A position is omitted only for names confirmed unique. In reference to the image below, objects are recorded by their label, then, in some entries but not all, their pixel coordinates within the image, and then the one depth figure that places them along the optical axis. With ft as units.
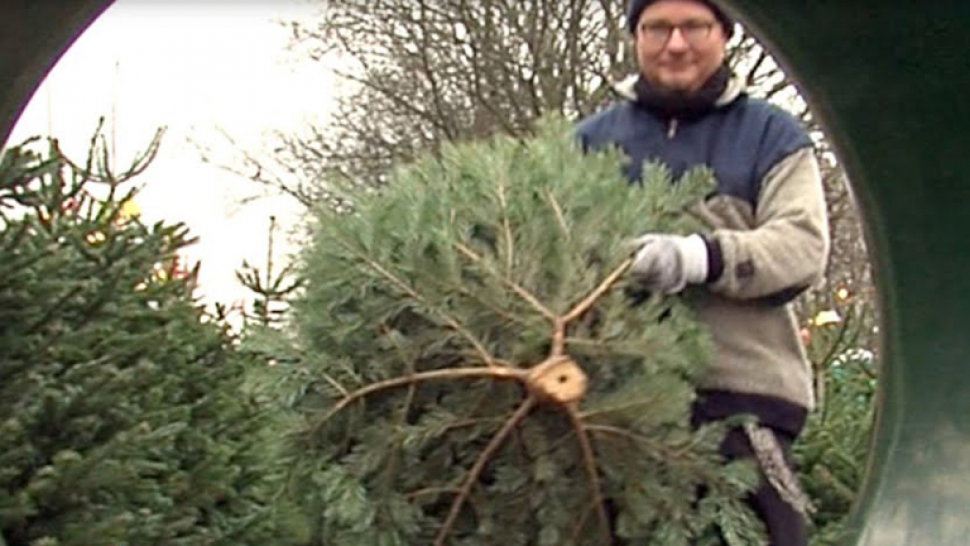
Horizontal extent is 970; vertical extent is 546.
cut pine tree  13.80
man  14.70
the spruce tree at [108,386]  16.13
